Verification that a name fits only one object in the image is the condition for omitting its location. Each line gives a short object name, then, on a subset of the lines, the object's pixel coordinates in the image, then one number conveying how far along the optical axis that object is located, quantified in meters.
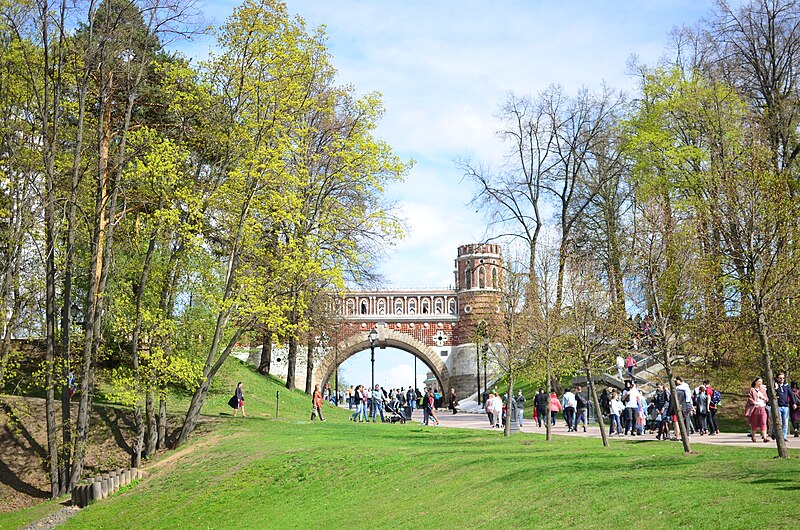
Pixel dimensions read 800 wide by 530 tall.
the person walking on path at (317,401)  32.56
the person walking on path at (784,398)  20.03
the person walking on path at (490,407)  30.77
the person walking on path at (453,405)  46.56
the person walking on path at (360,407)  34.38
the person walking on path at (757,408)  19.59
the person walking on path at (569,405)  26.27
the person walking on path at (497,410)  30.05
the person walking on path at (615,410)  24.38
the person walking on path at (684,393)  21.59
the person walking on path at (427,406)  32.53
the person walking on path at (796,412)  21.62
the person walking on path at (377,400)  36.03
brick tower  58.03
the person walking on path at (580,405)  26.58
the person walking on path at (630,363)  33.25
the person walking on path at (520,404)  27.95
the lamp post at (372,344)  36.04
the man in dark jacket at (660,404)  22.08
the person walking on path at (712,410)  23.59
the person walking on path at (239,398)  30.67
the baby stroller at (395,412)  36.72
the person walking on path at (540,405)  28.80
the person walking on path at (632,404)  24.31
